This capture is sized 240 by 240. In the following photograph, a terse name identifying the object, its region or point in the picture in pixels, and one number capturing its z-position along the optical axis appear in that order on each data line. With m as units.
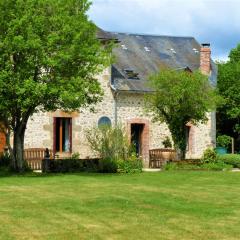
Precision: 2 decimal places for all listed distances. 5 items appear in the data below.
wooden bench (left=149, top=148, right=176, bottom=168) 29.84
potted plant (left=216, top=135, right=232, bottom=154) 41.31
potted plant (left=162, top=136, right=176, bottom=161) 30.08
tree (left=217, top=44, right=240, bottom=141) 42.69
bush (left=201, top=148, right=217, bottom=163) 27.53
